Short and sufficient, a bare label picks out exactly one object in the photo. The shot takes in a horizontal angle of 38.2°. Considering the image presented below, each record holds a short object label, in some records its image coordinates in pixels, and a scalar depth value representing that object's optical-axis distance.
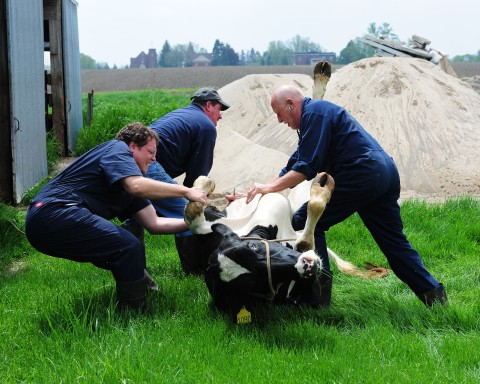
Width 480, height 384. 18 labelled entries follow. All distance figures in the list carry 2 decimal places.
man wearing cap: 7.06
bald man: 5.38
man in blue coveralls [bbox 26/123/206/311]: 5.11
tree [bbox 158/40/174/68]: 139.35
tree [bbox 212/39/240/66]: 129.62
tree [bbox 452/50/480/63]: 138.15
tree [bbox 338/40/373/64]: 115.25
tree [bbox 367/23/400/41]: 110.20
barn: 10.08
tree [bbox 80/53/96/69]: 143.50
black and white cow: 4.50
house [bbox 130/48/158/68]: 142.12
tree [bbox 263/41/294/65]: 130.32
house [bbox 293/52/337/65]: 113.96
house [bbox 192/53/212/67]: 133.38
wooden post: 19.79
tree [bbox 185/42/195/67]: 139.18
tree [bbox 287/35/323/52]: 142.25
